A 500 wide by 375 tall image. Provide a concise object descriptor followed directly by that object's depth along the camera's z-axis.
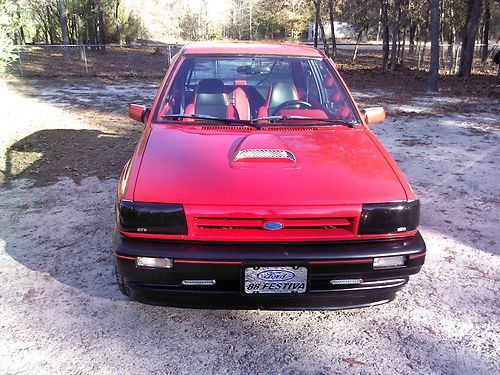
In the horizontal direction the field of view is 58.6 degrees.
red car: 2.50
